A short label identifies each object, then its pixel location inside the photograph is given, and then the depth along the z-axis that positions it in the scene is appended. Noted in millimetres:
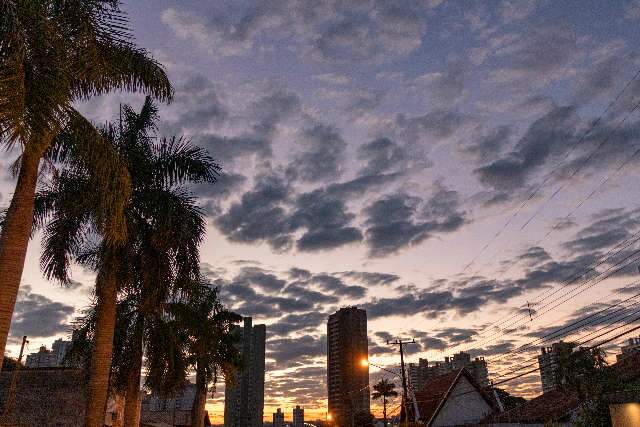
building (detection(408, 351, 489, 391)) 162600
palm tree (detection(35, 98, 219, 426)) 16031
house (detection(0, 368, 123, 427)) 27938
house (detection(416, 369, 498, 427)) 53125
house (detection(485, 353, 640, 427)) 28781
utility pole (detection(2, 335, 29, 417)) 26370
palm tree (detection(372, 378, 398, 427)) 83438
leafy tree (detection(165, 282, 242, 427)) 32500
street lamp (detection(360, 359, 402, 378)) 44125
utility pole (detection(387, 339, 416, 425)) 44619
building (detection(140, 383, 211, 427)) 53775
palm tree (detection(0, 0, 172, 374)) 9609
